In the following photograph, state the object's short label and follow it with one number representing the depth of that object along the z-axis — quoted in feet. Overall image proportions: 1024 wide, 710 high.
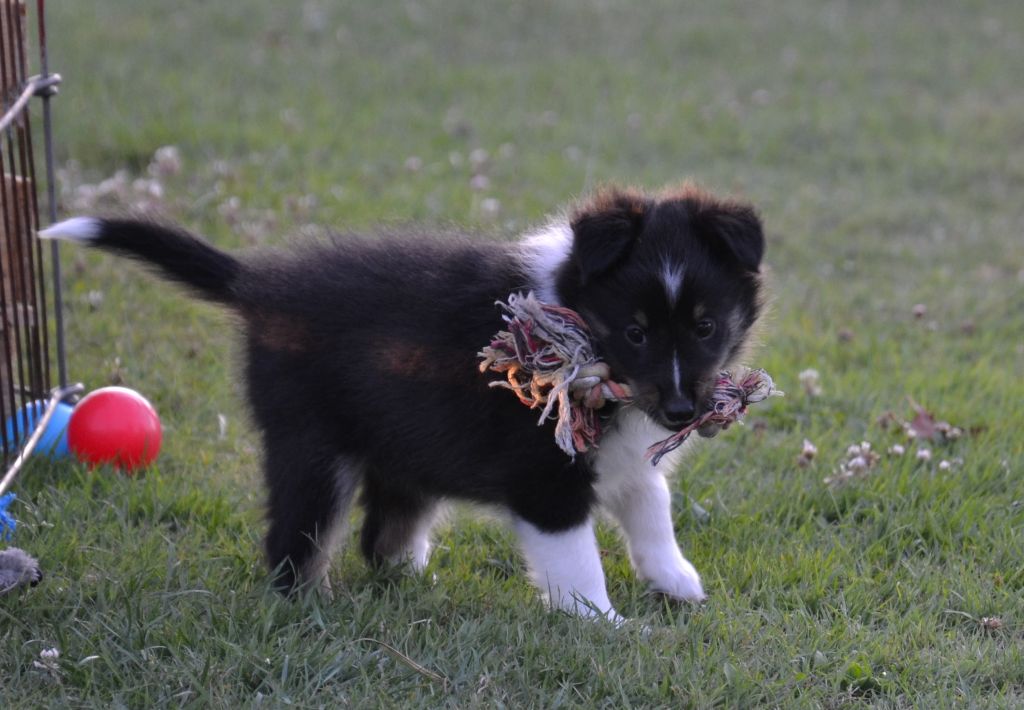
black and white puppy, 21.43
